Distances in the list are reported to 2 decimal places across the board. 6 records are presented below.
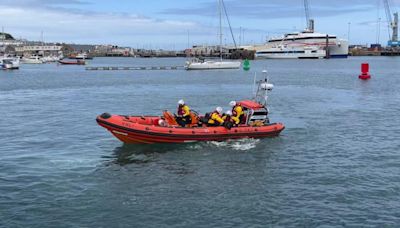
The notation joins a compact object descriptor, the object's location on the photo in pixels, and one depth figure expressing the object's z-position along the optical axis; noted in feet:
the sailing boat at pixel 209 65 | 285.23
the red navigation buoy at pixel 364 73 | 226.17
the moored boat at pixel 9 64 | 317.22
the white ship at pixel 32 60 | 459.32
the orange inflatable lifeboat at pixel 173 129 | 70.69
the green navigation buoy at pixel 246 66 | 304.63
